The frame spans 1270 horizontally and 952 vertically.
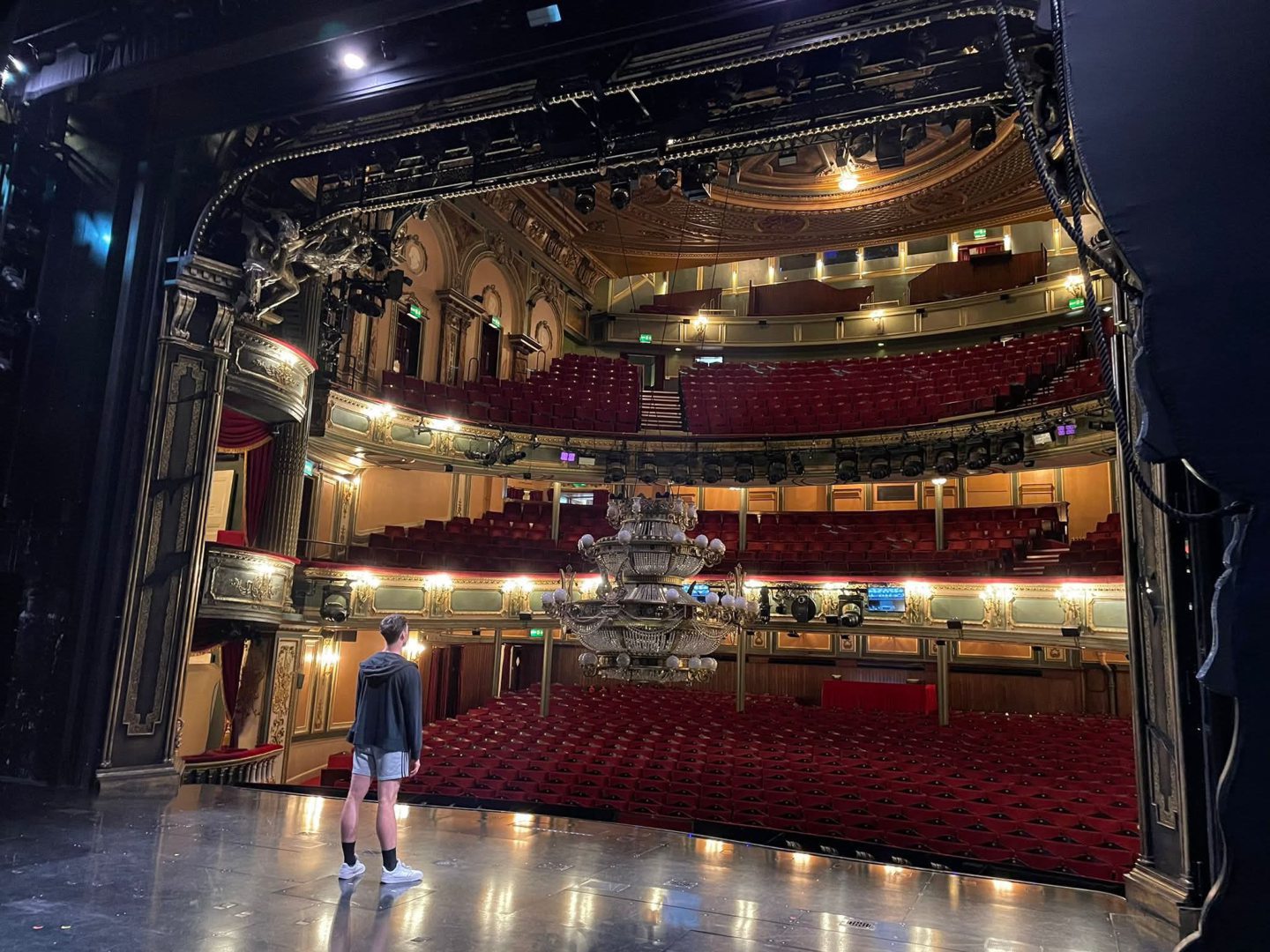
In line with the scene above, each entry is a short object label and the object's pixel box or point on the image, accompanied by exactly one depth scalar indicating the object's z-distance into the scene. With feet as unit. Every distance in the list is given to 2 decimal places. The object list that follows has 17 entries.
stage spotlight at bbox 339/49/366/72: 16.31
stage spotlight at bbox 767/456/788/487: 48.47
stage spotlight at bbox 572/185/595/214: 19.67
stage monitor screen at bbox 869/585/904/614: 42.83
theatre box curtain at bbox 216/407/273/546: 30.58
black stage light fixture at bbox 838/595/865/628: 43.47
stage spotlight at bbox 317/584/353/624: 35.19
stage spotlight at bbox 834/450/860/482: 47.34
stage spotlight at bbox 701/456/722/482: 49.22
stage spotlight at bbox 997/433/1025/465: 42.04
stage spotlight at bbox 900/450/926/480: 45.44
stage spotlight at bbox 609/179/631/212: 18.95
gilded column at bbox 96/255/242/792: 17.76
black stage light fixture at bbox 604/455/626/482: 48.49
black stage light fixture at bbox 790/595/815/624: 44.60
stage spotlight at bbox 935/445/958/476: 44.29
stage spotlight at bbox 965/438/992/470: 43.34
